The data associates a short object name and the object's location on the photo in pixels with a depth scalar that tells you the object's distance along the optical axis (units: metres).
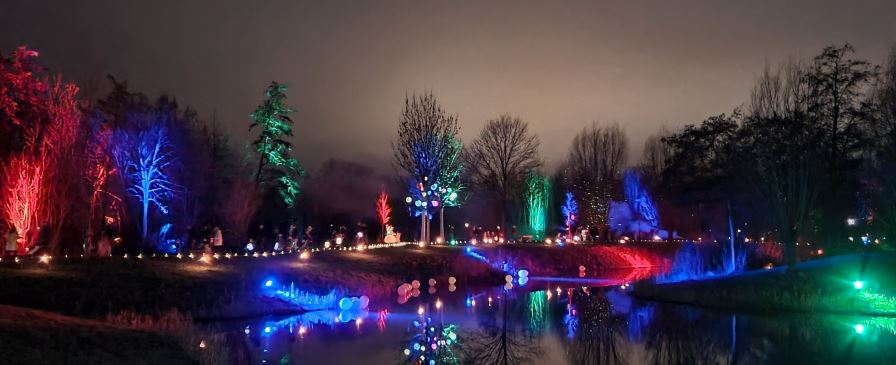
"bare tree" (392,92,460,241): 48.50
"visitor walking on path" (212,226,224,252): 33.09
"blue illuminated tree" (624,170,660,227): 63.41
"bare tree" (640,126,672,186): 71.88
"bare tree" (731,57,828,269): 24.98
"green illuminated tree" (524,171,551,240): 69.91
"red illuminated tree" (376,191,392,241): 50.36
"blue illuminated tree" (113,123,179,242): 35.34
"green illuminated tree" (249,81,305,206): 51.69
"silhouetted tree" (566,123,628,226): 63.78
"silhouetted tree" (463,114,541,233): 60.78
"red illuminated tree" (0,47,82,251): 25.09
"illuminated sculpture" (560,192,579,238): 67.62
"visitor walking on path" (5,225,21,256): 23.34
